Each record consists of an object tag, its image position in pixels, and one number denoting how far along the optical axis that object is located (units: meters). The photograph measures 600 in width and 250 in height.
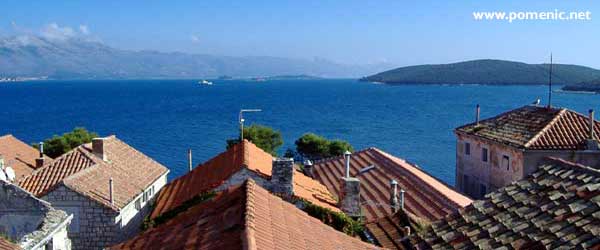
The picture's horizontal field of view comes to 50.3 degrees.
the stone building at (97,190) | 22.06
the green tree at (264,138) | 55.12
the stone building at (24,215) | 17.33
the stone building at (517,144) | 23.94
